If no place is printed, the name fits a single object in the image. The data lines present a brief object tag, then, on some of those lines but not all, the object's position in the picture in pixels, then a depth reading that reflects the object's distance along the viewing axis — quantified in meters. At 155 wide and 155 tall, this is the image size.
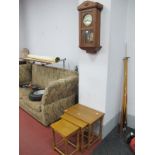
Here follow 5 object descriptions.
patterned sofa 2.62
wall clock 2.02
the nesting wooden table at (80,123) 2.05
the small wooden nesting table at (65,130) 1.95
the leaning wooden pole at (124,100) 2.50
